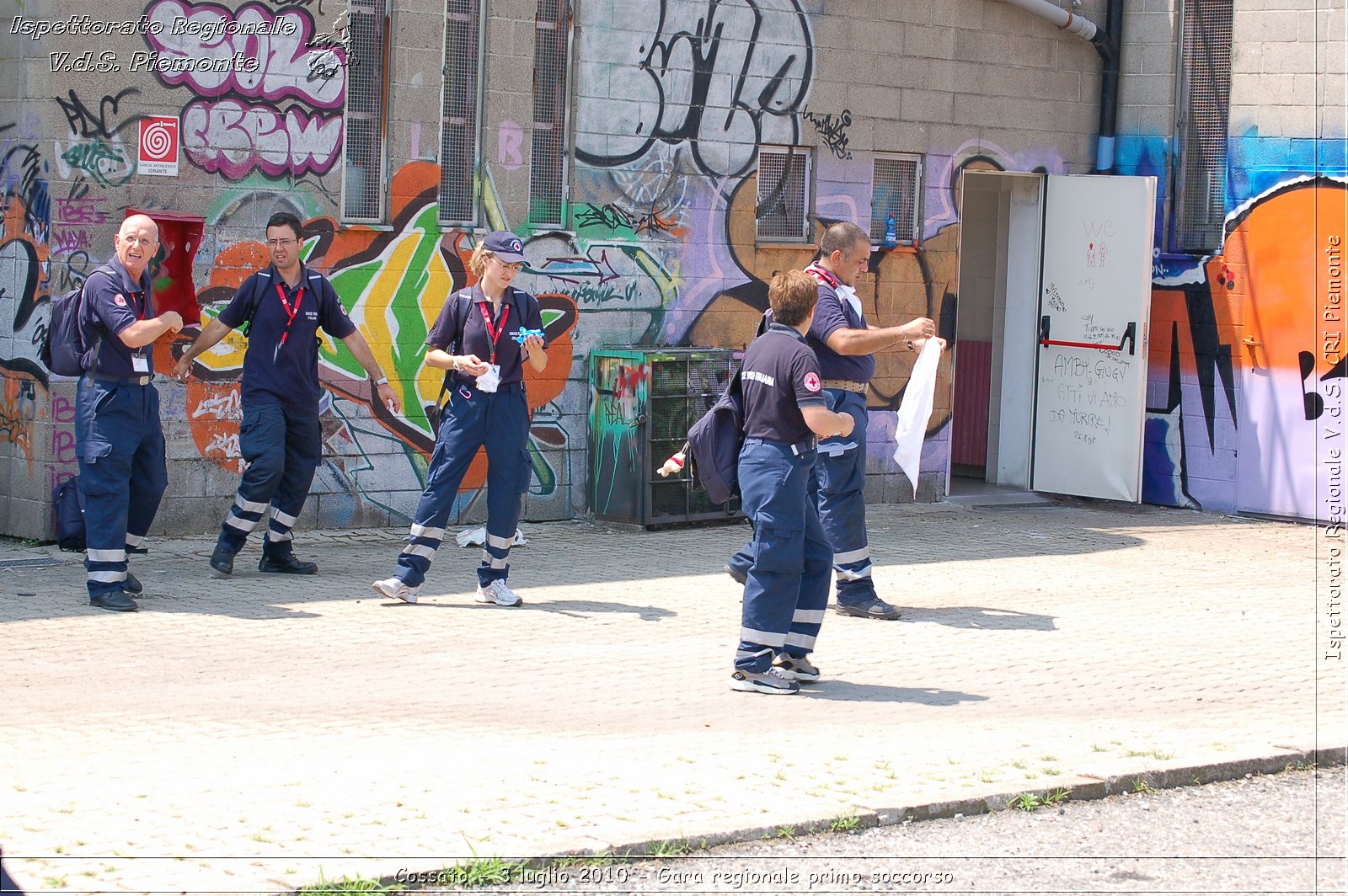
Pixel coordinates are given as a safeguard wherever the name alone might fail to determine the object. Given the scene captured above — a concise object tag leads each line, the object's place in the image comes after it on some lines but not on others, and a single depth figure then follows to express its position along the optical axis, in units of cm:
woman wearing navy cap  1780
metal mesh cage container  2418
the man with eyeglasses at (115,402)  1705
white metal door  2786
